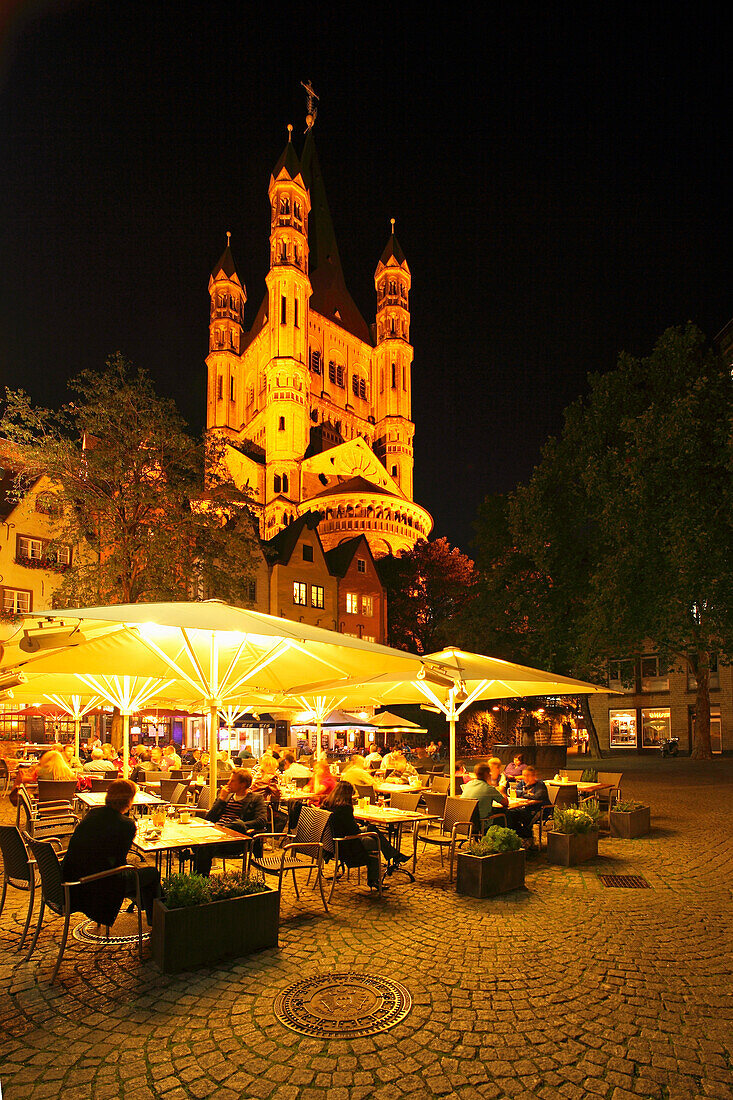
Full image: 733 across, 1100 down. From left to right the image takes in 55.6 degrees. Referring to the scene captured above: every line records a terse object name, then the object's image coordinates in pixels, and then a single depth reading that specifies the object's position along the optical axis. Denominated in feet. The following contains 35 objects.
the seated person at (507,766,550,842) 38.40
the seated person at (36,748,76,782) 47.42
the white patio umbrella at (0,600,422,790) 22.16
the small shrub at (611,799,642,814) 42.22
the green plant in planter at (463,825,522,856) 28.89
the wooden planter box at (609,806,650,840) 41.55
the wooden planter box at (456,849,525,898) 27.96
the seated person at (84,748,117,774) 57.82
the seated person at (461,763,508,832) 35.04
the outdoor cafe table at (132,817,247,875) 23.84
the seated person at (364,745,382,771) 76.84
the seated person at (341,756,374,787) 43.21
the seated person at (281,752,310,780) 51.86
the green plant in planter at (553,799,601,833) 34.83
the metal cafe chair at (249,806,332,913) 27.09
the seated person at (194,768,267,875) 30.60
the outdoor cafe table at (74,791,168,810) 39.04
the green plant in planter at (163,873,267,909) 20.53
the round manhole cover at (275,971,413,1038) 15.97
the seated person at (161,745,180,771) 62.25
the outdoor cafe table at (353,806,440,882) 31.37
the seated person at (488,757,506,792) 41.45
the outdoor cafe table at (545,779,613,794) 47.50
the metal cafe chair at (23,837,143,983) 20.26
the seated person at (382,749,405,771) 58.08
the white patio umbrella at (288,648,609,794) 34.17
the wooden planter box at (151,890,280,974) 19.80
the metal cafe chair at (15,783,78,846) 37.01
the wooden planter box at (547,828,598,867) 34.19
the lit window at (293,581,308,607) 144.66
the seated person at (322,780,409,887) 28.79
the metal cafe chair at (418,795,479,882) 32.96
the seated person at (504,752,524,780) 50.34
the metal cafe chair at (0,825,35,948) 21.57
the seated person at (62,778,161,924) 21.12
